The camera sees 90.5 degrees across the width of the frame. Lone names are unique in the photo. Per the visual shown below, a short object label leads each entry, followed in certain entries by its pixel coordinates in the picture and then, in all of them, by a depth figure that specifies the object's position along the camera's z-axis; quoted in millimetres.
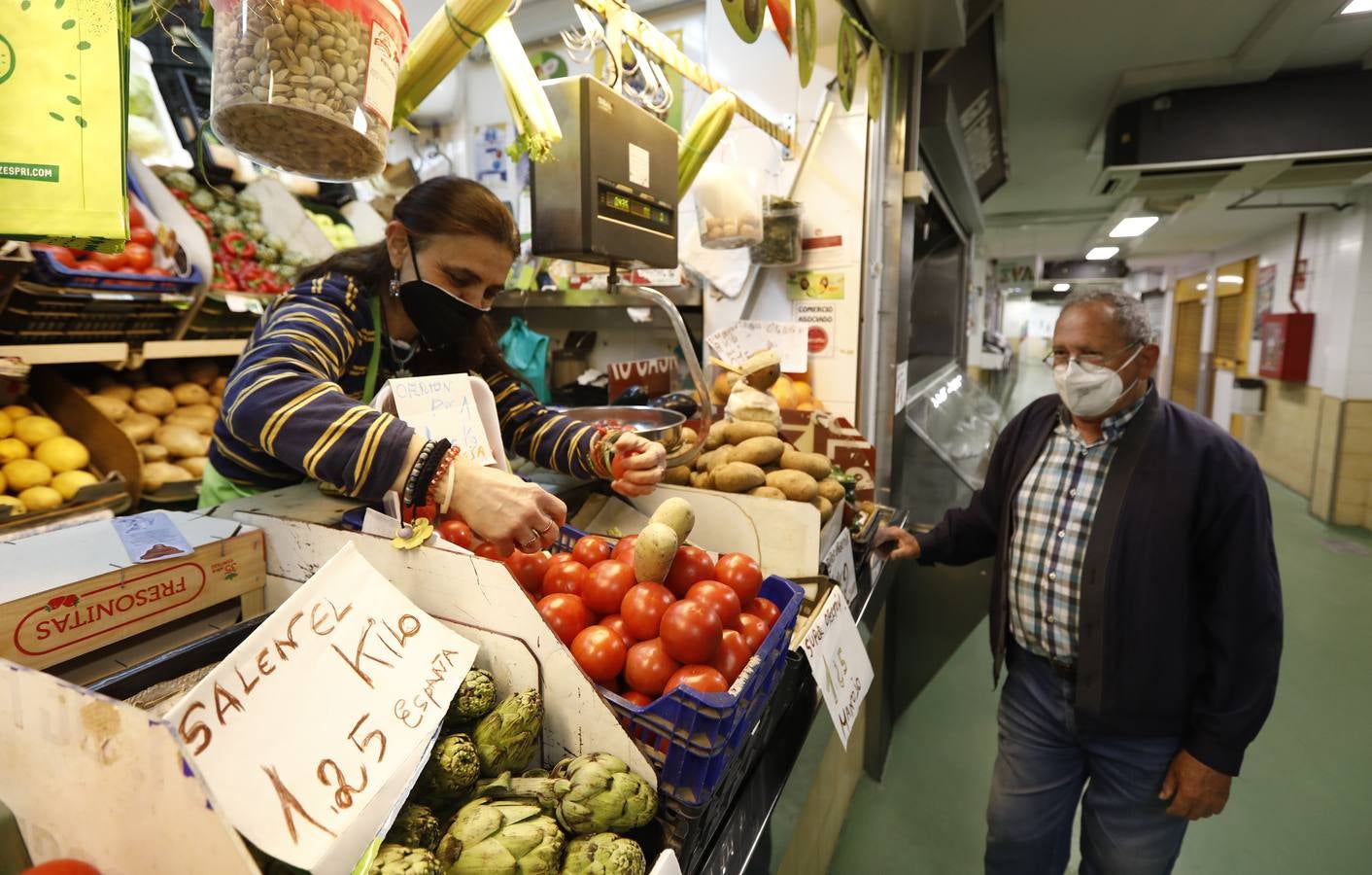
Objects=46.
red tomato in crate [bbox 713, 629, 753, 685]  986
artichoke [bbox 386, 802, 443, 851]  692
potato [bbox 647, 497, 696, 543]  1200
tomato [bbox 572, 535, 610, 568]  1242
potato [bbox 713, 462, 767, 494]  1773
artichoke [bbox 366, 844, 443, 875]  607
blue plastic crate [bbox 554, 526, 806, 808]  810
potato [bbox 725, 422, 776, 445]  2037
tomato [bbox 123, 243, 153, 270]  2529
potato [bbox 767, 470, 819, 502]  1771
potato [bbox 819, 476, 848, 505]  1847
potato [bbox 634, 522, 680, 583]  1082
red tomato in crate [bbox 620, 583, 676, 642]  1023
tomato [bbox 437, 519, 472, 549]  1231
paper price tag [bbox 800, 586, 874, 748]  1230
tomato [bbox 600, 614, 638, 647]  1038
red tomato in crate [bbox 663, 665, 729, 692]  901
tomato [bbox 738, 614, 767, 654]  1090
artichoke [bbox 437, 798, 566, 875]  674
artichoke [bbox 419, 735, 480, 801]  764
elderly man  1579
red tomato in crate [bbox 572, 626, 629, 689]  973
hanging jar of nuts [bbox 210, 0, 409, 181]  831
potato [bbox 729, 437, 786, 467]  1904
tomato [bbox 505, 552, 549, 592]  1226
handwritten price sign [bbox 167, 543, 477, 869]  606
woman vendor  1146
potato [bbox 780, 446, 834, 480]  1931
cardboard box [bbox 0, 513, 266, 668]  865
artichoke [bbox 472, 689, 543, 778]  821
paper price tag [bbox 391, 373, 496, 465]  1239
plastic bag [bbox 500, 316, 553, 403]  3439
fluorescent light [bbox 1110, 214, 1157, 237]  8008
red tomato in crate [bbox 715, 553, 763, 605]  1193
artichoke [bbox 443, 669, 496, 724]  851
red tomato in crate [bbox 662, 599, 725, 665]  948
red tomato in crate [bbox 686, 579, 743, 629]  1071
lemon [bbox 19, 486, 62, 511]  2217
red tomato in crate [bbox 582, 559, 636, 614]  1104
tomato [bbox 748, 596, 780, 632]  1174
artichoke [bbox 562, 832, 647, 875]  691
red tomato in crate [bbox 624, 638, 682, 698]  956
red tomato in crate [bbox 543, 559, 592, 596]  1164
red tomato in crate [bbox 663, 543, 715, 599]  1163
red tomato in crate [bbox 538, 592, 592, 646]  1046
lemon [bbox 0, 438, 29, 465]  2256
